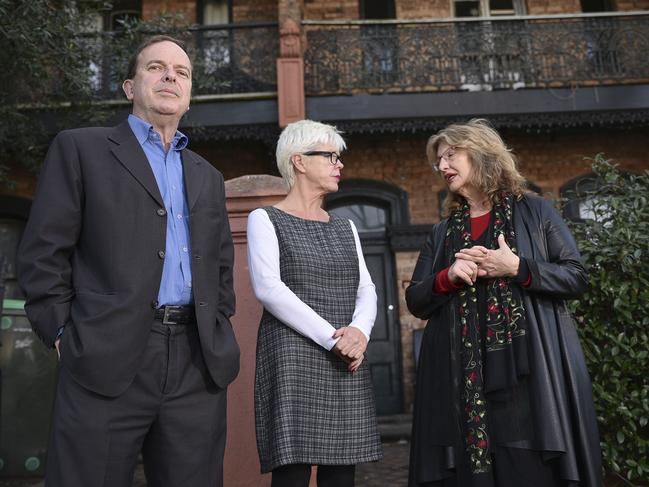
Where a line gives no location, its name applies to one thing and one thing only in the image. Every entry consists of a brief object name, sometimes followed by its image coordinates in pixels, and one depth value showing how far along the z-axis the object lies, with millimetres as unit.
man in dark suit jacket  1750
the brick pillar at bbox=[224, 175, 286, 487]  3037
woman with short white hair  2238
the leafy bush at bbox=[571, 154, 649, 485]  3365
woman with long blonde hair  2133
